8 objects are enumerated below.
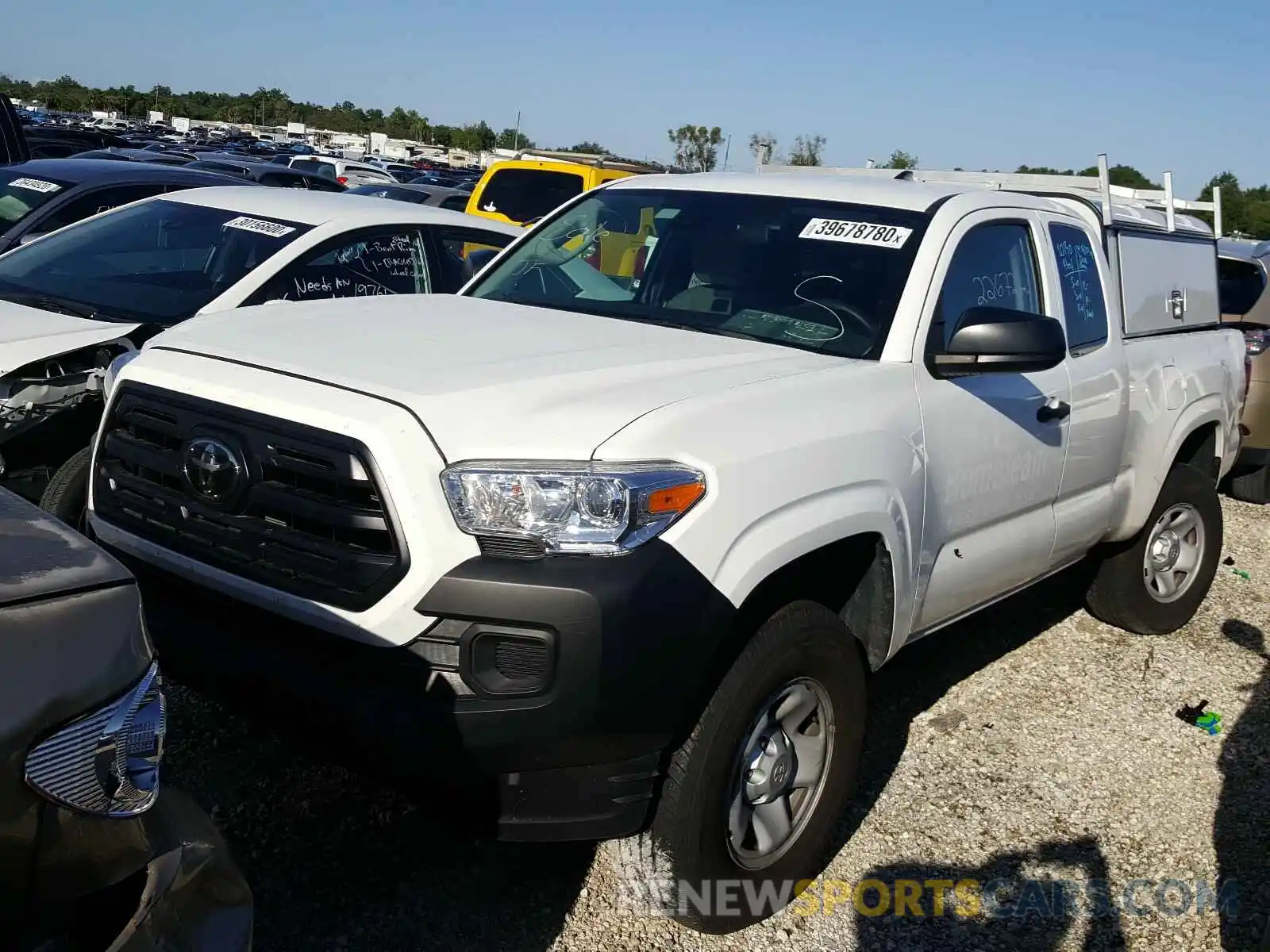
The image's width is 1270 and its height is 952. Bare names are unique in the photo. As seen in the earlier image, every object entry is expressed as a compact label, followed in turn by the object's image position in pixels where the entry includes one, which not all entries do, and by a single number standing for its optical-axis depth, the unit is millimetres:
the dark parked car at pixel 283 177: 15672
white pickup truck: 2510
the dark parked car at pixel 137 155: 16969
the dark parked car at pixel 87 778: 1454
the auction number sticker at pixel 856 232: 3746
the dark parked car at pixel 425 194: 18062
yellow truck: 11469
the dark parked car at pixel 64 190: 6773
